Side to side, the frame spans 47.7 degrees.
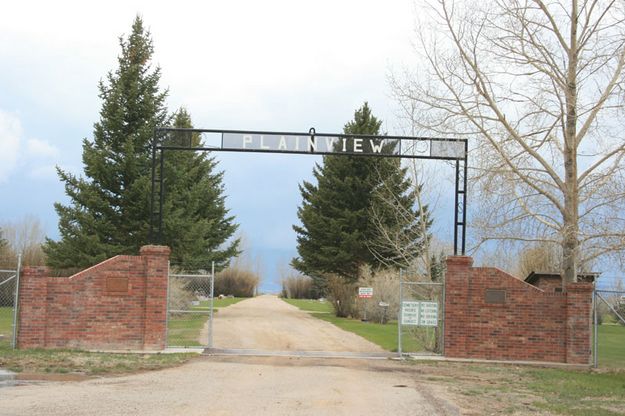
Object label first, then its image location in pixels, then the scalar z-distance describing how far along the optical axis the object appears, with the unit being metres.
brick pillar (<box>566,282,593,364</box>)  17.88
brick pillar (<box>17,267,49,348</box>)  17.31
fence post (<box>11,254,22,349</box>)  16.95
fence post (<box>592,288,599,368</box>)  17.61
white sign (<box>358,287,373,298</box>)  34.91
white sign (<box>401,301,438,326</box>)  18.42
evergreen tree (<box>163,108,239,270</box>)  31.61
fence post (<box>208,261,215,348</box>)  18.41
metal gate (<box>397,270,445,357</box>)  18.41
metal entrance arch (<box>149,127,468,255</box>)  18.81
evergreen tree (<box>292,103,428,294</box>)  42.47
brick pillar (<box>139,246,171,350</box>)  17.84
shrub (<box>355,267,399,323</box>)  37.87
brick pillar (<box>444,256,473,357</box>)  18.12
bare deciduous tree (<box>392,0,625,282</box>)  17.80
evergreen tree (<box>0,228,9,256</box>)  44.81
